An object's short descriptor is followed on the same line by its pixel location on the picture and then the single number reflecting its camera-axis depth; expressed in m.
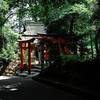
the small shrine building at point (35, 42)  14.45
